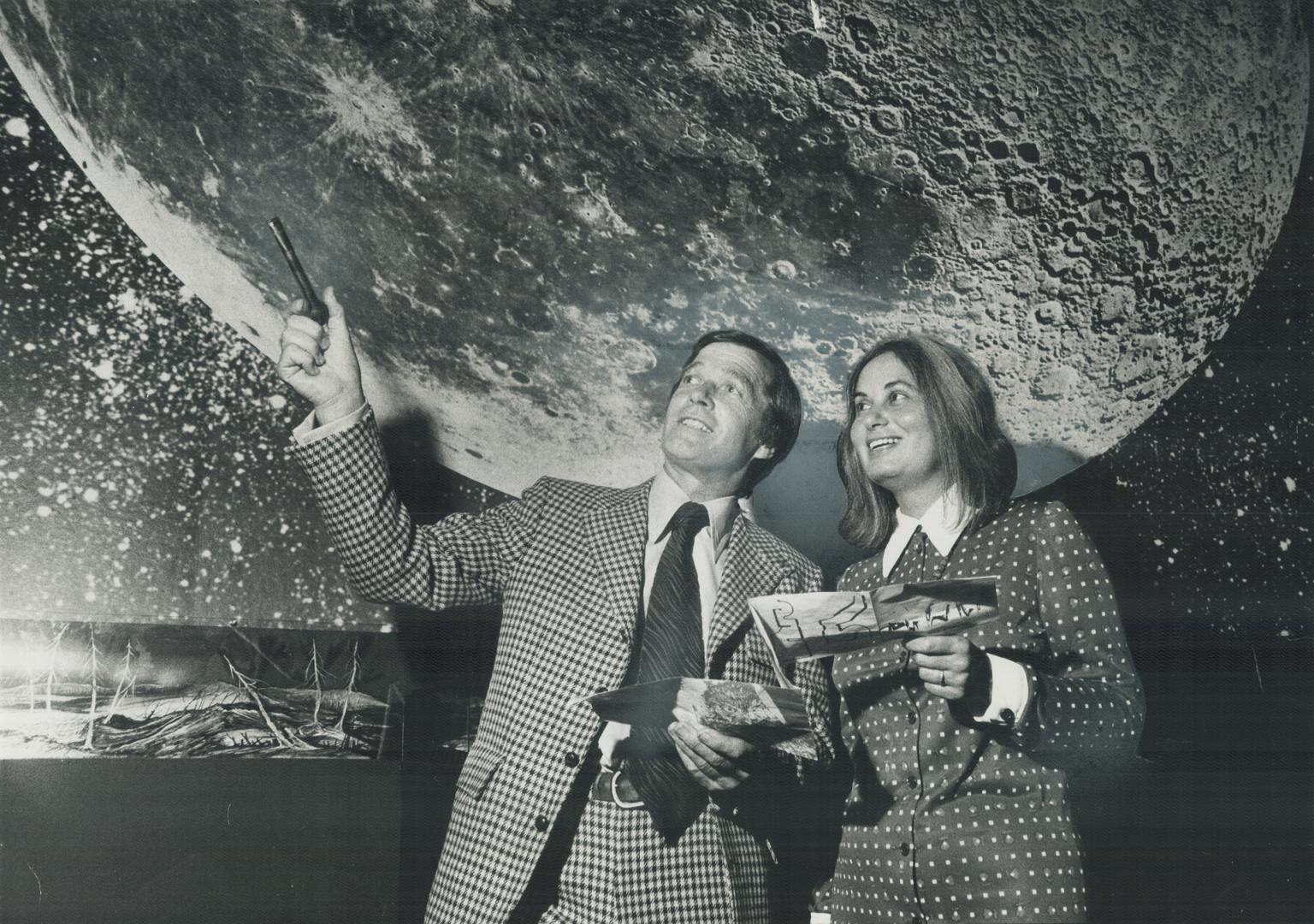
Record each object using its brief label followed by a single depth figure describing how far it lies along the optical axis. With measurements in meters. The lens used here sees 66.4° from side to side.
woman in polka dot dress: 1.58
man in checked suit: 1.67
